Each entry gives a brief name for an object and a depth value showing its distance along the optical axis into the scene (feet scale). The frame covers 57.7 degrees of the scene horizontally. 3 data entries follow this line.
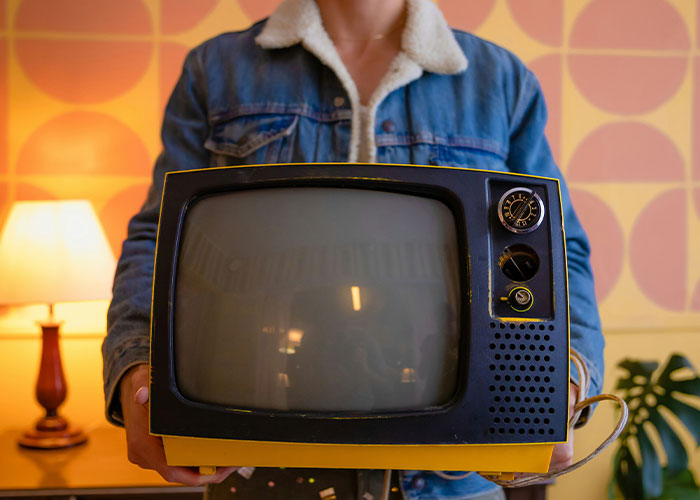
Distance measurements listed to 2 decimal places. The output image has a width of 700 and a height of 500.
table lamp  4.50
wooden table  4.06
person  2.54
